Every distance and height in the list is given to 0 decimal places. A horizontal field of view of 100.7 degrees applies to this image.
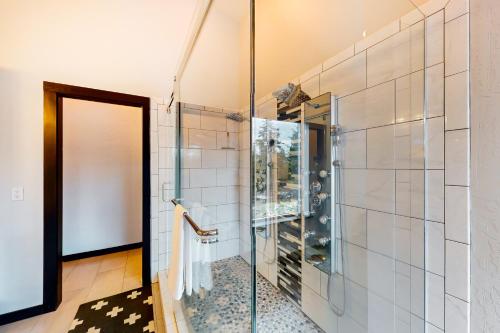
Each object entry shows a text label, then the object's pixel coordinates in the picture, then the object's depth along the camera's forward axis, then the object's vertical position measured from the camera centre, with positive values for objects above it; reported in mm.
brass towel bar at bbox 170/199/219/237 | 1112 -361
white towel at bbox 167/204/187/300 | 1307 -603
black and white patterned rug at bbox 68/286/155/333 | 1540 -1198
